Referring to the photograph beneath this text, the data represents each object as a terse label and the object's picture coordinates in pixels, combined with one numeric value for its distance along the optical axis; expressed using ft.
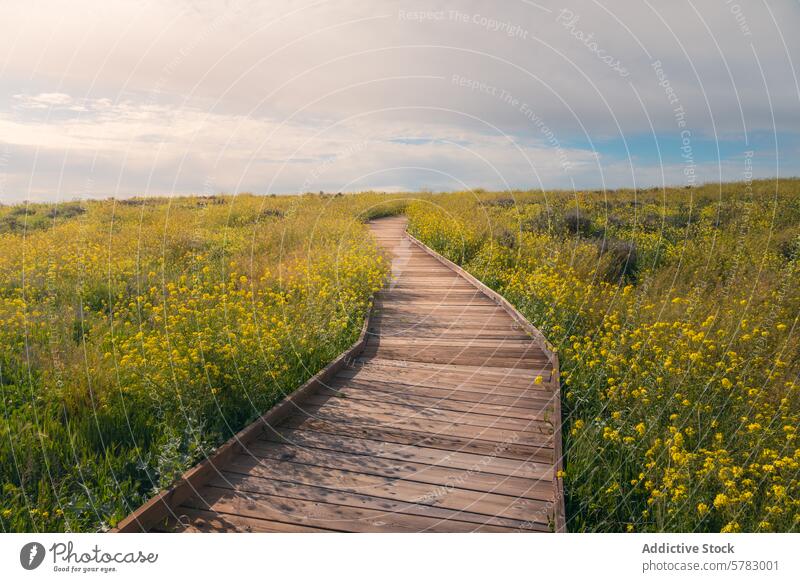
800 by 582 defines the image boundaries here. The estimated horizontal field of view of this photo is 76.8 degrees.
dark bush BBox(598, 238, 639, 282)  37.40
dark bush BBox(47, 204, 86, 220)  65.67
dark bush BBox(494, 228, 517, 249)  43.27
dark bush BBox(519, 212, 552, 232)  51.00
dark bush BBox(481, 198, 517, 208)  77.92
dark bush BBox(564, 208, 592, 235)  51.06
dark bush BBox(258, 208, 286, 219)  71.77
